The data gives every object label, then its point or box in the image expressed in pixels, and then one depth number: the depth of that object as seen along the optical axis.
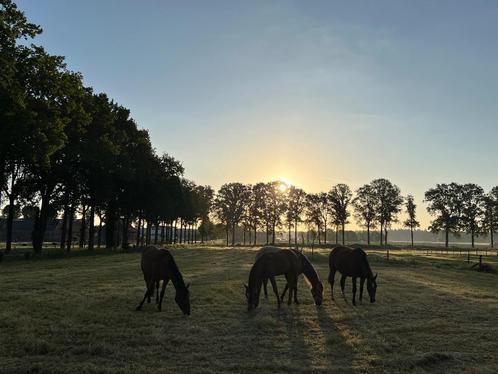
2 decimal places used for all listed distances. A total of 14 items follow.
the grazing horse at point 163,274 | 15.83
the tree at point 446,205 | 124.75
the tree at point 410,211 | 128.96
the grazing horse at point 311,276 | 18.81
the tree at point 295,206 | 125.94
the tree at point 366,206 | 125.38
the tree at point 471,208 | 122.50
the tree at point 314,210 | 124.88
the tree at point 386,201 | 124.19
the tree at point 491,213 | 120.06
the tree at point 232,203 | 128.75
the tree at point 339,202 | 122.62
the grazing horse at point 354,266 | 19.95
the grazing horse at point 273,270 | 17.17
